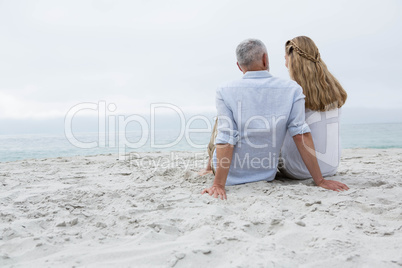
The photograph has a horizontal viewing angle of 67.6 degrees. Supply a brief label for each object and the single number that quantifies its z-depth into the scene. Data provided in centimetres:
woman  247
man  231
